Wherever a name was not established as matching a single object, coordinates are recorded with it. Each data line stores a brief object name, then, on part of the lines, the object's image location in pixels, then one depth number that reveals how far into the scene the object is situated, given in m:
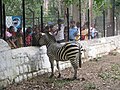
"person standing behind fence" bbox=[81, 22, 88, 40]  14.01
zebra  9.57
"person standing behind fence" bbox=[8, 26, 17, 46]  10.34
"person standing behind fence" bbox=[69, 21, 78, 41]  12.91
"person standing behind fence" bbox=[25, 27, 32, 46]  10.40
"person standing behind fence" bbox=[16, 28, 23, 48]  10.09
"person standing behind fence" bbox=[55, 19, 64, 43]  11.81
